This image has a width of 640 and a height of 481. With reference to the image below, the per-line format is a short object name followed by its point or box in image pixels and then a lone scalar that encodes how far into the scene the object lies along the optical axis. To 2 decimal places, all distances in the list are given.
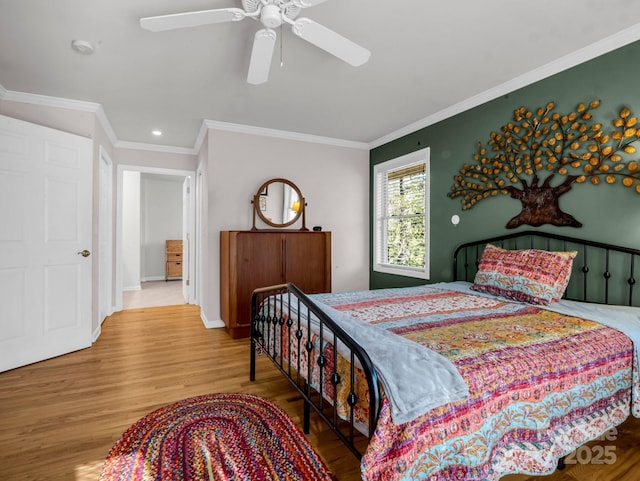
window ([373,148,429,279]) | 4.09
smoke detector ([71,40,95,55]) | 2.35
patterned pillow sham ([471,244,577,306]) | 2.30
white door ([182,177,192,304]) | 5.62
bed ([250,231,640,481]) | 1.14
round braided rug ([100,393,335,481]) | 1.59
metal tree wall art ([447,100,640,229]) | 2.33
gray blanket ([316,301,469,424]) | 1.10
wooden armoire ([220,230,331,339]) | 3.72
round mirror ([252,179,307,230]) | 4.23
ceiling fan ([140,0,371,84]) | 1.71
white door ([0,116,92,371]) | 2.82
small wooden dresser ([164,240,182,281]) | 8.09
